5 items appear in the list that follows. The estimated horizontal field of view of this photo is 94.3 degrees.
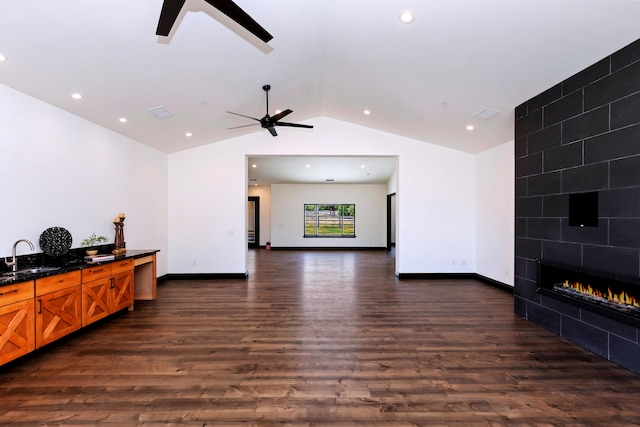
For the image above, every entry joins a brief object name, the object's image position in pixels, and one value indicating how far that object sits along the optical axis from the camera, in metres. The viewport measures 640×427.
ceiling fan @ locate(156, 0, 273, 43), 1.83
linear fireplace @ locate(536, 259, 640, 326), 2.62
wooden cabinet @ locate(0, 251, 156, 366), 2.54
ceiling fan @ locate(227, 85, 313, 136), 4.15
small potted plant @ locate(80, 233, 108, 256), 4.07
